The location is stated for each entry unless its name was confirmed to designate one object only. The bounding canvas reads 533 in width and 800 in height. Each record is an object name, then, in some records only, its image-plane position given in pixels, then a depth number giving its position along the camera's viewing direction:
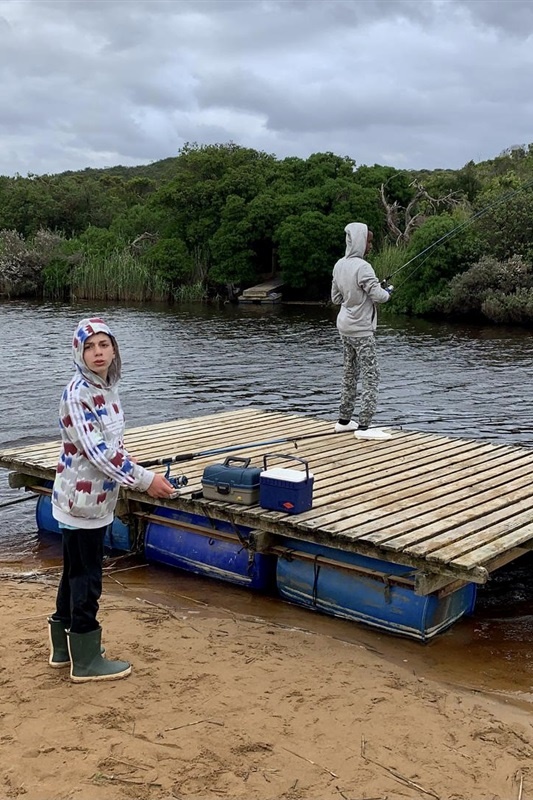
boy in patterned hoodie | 4.34
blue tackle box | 6.72
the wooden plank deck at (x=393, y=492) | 5.84
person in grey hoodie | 8.74
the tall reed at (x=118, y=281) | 40.44
